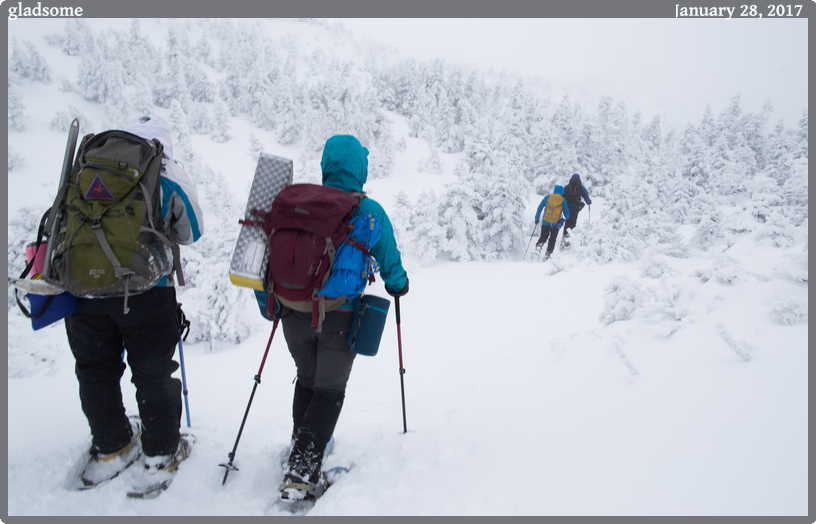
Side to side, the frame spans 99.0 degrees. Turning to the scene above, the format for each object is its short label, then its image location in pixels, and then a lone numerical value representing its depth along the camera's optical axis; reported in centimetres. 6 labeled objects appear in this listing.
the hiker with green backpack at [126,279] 189
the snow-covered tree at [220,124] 2531
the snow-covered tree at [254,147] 2290
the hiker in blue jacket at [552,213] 892
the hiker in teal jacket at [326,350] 215
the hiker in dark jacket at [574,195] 960
